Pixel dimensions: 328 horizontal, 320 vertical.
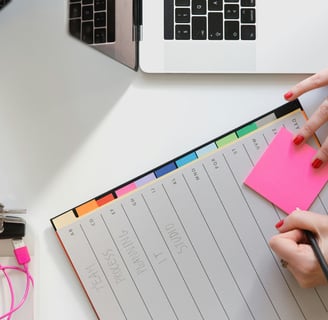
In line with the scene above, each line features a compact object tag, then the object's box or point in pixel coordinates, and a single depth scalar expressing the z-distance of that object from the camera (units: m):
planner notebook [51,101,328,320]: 0.78
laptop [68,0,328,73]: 0.78
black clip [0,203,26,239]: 0.77
